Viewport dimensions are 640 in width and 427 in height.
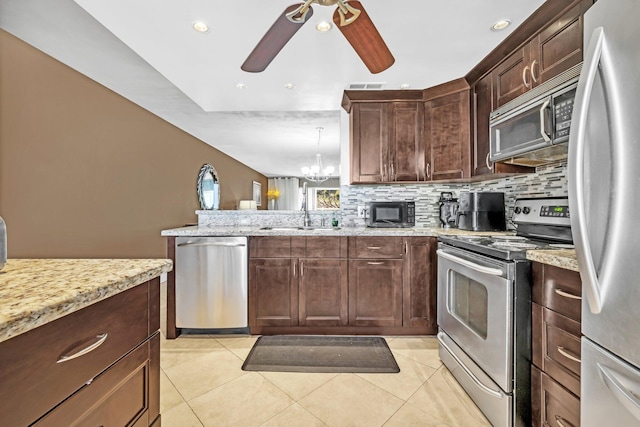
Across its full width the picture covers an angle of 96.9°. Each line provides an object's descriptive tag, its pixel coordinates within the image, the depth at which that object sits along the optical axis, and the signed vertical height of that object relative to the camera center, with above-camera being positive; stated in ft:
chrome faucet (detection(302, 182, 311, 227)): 10.04 -0.02
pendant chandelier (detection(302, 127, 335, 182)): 20.69 +3.09
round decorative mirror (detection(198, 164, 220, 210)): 17.80 +1.67
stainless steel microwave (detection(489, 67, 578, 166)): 4.72 +1.63
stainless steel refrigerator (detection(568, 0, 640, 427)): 2.44 +0.07
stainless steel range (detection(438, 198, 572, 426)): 4.39 -1.71
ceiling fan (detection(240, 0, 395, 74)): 4.33 +3.05
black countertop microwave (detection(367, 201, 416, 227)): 9.25 -0.06
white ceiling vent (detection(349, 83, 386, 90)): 8.71 +3.94
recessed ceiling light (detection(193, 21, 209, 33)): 5.96 +3.99
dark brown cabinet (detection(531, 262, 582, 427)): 3.60 -1.84
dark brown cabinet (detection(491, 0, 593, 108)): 5.14 +3.21
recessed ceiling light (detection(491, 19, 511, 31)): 5.90 +3.96
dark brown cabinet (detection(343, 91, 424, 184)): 9.00 +2.49
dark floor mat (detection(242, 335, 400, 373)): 6.49 -3.53
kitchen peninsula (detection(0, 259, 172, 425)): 1.76 -0.98
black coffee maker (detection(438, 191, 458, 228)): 8.79 +0.06
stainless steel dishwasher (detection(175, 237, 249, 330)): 7.88 -1.93
